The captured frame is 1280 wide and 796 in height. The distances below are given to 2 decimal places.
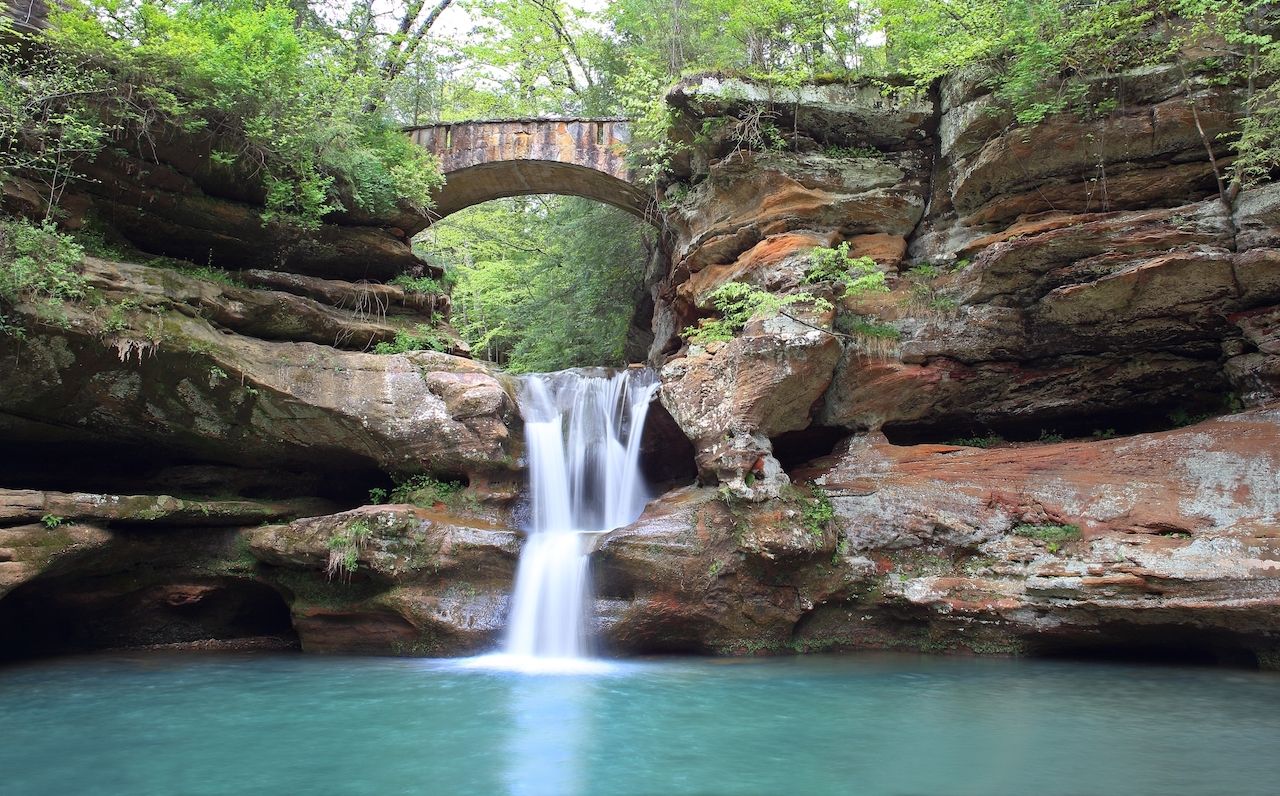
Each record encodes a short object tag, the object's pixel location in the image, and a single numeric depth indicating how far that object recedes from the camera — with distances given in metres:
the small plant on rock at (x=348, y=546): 9.84
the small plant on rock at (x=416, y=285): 13.66
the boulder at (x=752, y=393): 10.45
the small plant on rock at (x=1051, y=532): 9.48
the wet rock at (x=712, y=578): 9.79
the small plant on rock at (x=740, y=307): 10.77
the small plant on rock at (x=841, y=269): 11.05
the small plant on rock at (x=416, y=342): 12.36
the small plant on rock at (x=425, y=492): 11.24
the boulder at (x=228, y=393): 9.51
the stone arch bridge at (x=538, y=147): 15.40
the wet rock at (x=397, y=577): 9.98
